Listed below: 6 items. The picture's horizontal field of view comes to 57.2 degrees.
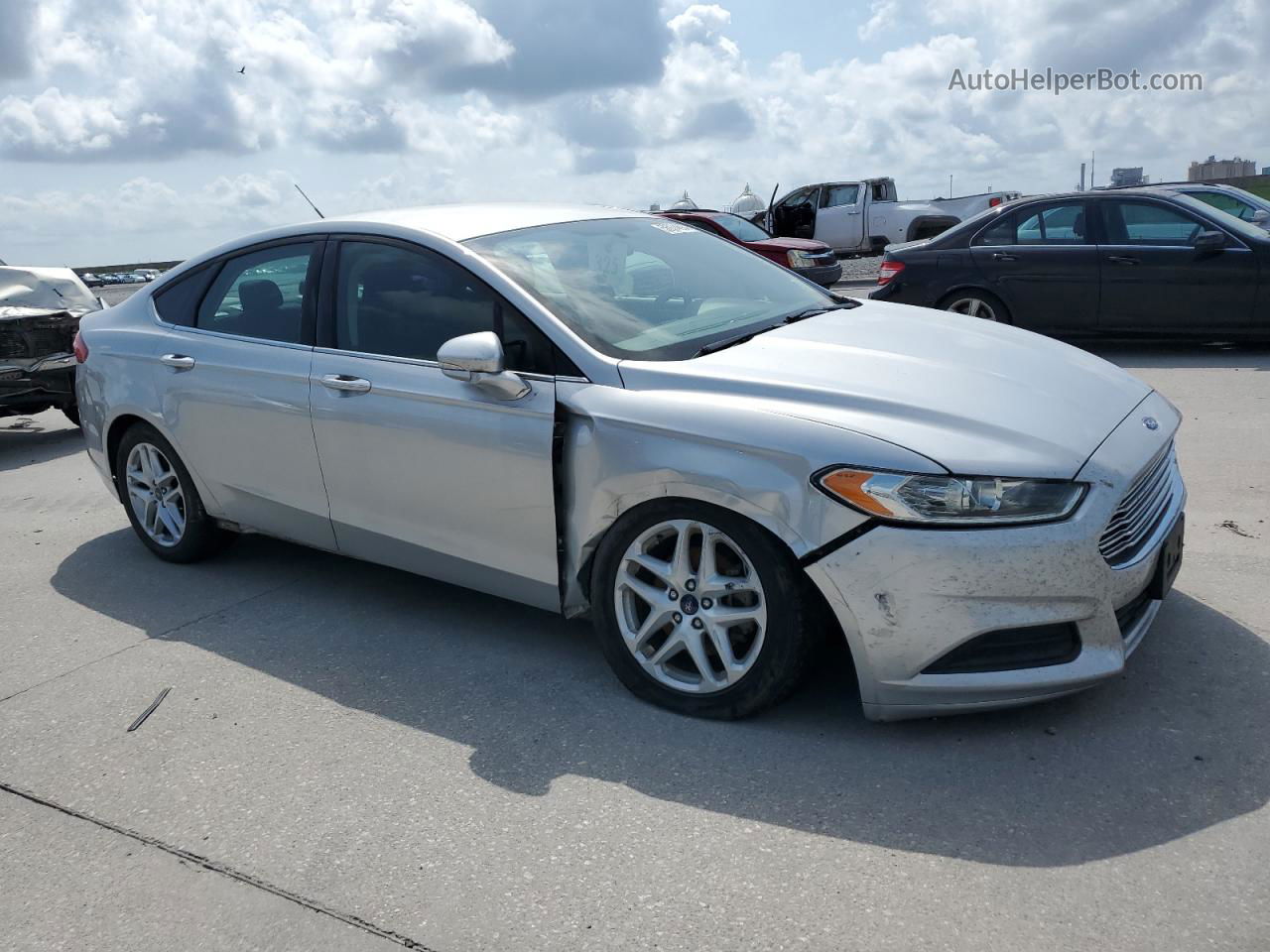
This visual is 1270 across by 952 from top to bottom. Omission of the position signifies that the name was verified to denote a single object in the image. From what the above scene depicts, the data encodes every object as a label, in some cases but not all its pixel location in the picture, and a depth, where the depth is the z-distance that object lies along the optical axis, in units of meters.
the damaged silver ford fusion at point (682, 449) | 3.19
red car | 16.44
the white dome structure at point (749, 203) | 33.31
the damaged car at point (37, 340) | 8.66
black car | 9.34
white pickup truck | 26.14
